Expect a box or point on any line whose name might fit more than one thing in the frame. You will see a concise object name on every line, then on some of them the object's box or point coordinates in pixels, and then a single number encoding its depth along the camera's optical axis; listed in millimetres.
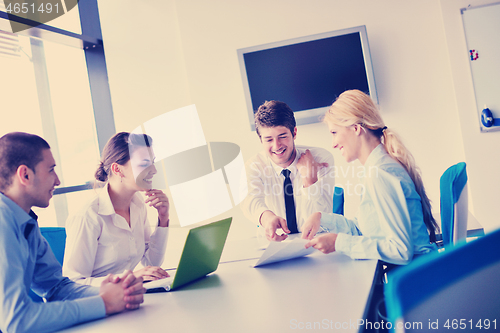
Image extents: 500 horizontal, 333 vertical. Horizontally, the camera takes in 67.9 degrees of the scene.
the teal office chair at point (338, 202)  2375
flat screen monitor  3070
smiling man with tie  2137
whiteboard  2869
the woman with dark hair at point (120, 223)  1474
